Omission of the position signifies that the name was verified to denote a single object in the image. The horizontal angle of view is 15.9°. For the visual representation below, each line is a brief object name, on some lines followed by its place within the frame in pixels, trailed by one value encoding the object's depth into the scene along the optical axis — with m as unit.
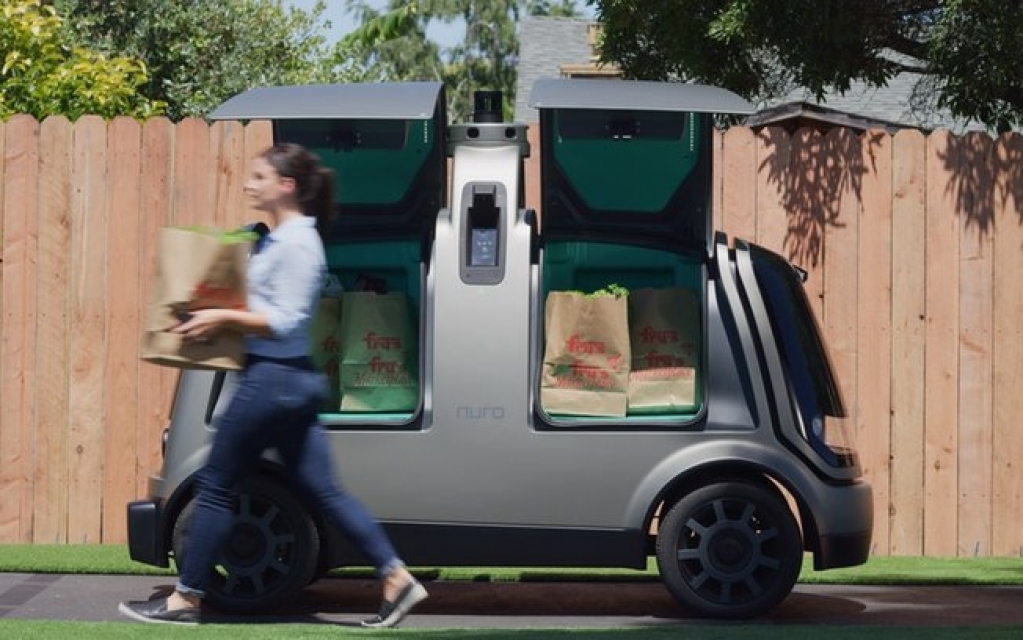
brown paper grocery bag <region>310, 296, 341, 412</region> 15.95
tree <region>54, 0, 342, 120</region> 45.44
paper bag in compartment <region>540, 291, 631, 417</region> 15.36
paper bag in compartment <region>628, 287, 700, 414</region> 15.53
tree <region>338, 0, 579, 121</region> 109.71
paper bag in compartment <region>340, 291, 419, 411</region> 15.66
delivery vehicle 15.15
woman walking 12.79
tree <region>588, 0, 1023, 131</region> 23.96
